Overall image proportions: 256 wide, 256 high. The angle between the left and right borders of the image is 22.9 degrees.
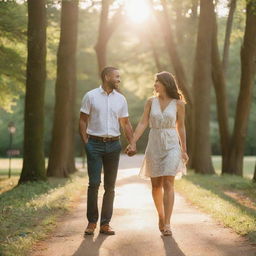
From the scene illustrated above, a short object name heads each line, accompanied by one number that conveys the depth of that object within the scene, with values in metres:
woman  8.59
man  8.51
